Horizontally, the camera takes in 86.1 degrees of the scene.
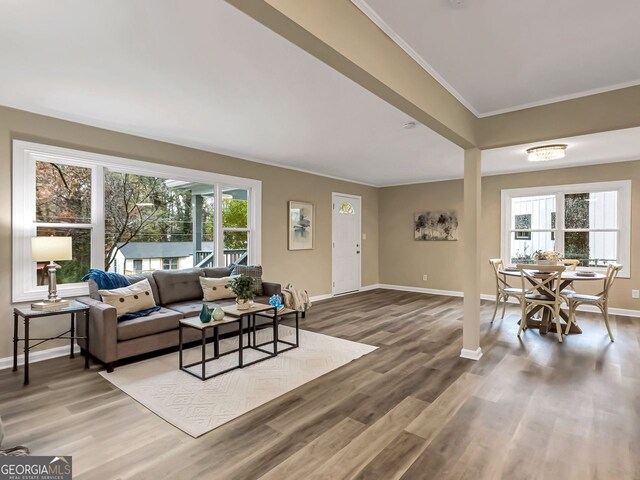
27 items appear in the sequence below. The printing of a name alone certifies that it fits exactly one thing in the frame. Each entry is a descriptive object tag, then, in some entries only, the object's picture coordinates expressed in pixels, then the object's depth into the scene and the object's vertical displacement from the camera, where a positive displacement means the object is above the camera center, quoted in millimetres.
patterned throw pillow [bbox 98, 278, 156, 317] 3502 -645
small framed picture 6348 +228
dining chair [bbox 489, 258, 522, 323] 4957 -780
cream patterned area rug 2510 -1277
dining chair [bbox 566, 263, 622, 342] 4355 -771
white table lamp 3176 -147
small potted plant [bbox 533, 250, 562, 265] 4828 -288
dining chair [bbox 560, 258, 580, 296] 5245 -400
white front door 7402 -123
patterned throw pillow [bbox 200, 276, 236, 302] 4496 -686
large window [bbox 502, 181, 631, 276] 5723 +281
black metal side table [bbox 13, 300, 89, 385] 2979 -777
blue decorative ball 3791 -719
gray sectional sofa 3232 -855
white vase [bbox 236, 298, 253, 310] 3537 -696
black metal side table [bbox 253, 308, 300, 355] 3682 -1131
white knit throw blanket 5320 -964
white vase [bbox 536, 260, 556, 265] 4836 -342
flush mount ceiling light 4633 +1177
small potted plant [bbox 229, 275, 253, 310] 3549 -552
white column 3646 -204
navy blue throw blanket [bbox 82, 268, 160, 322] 3645 -488
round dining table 4414 -1082
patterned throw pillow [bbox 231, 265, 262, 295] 5004 -515
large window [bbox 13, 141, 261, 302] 3521 +281
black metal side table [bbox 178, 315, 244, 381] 3057 -942
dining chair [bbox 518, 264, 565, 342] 4238 -647
